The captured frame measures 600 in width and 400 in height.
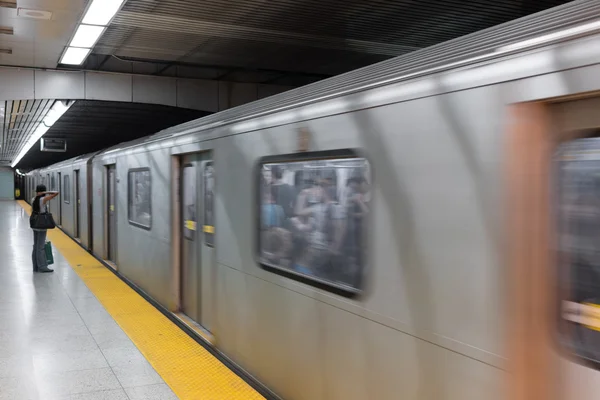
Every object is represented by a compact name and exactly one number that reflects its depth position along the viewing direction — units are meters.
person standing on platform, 9.64
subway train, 1.97
